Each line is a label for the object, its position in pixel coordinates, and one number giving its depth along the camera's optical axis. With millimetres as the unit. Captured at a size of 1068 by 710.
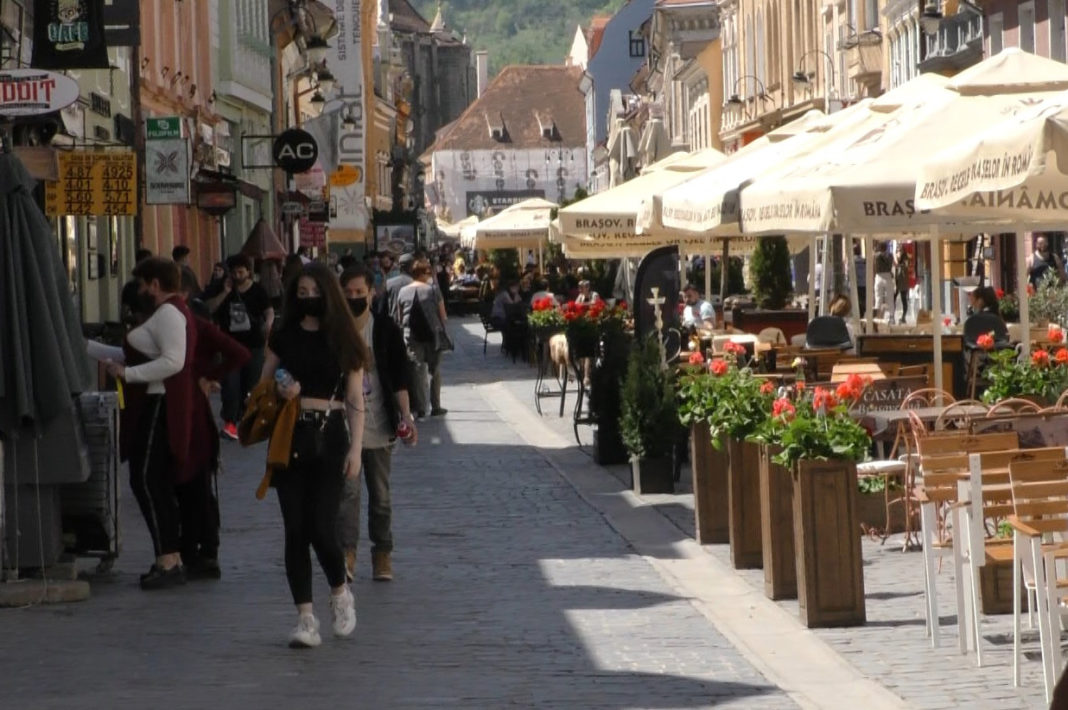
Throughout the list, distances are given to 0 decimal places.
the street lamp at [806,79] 56844
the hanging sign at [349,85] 71750
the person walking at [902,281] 49750
